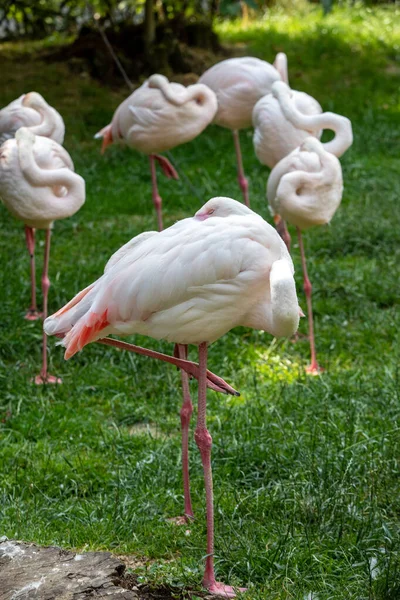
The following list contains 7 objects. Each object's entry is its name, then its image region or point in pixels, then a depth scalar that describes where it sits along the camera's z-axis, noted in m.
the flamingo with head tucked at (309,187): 10.90
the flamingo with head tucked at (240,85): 15.04
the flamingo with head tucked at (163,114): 13.77
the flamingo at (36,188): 10.87
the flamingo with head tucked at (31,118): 13.31
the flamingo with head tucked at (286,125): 12.11
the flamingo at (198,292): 6.85
